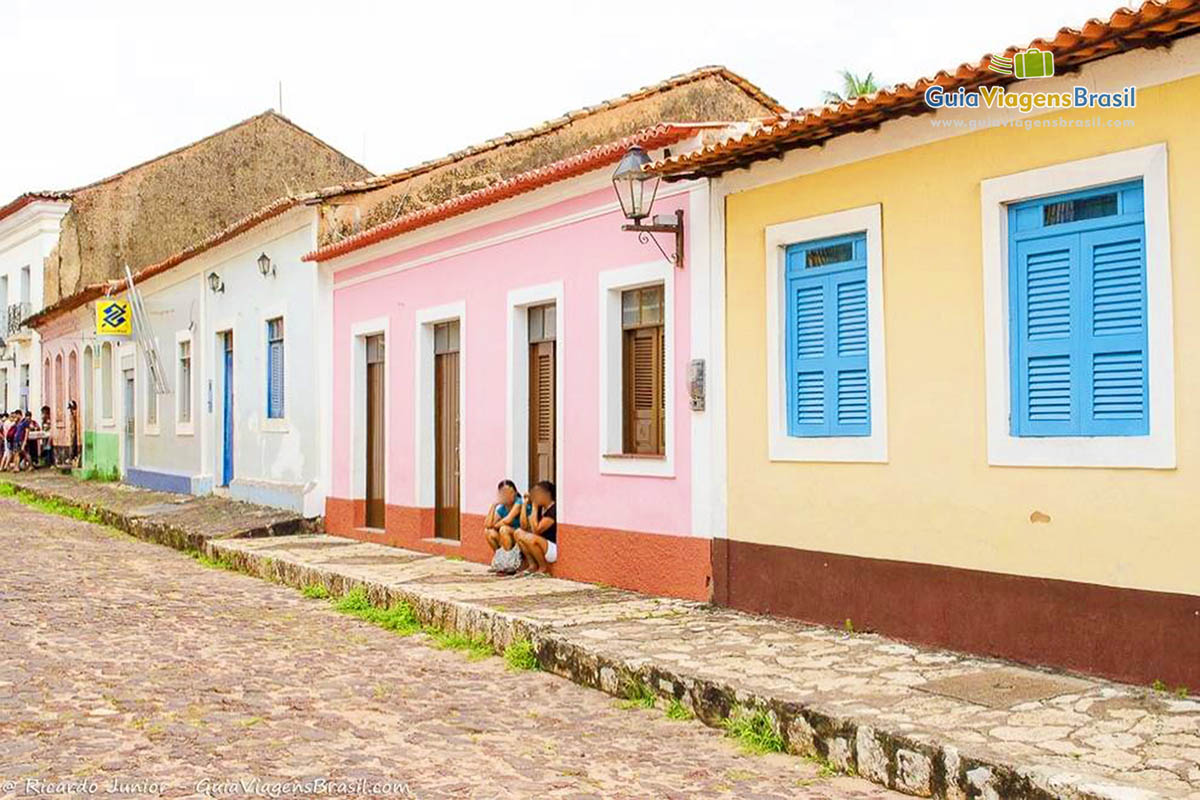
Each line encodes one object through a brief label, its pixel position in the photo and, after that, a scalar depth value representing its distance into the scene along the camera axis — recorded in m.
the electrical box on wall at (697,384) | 9.62
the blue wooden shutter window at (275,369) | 17.77
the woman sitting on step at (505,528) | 11.57
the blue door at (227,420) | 20.14
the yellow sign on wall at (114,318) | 23.56
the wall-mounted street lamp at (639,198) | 9.41
